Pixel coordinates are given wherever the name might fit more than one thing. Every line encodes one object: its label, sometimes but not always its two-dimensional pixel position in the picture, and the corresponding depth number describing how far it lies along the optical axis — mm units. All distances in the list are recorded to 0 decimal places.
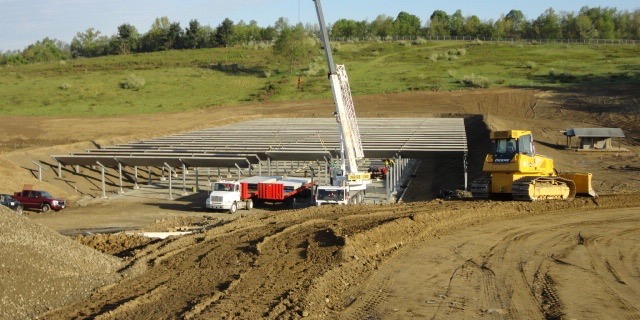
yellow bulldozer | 30578
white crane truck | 34344
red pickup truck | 37750
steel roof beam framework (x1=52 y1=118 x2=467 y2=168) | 42844
